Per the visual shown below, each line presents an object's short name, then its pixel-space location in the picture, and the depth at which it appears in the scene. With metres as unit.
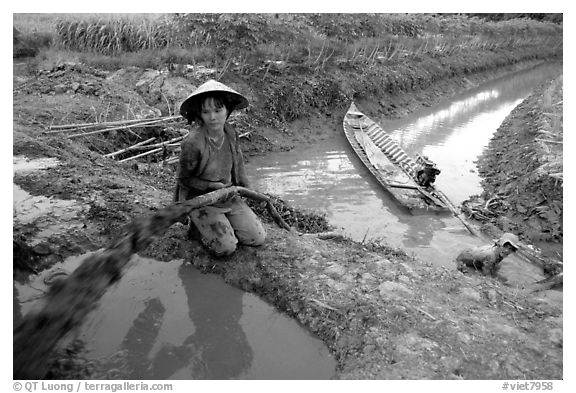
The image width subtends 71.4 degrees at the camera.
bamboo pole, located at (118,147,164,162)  5.88
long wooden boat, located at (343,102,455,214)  5.83
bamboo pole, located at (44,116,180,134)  5.83
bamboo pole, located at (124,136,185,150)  6.30
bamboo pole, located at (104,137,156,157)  5.82
